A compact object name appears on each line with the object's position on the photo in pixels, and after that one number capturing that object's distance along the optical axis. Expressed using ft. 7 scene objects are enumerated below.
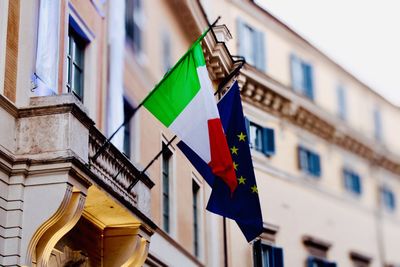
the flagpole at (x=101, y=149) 42.35
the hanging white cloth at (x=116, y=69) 54.54
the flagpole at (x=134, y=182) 47.29
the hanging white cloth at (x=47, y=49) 41.83
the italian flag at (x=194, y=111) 45.24
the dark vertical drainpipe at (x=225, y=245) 63.05
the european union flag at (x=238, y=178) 48.47
